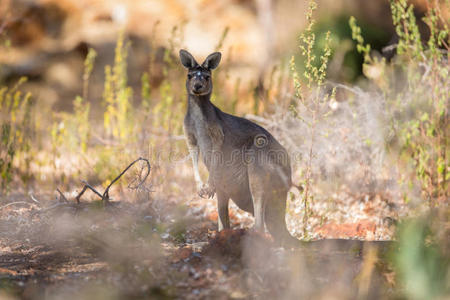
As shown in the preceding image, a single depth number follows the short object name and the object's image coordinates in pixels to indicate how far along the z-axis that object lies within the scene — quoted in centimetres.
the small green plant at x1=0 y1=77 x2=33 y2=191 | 1430
